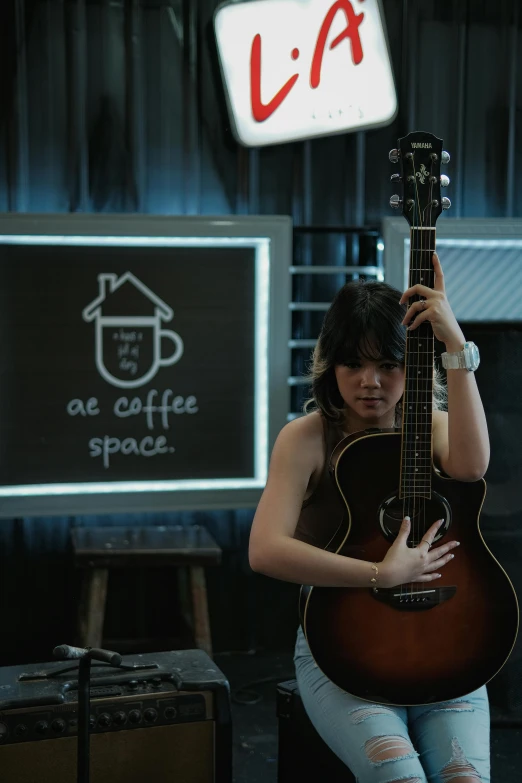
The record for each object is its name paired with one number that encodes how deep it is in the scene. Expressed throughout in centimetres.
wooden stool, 463
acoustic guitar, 336
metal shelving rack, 519
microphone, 314
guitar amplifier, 337
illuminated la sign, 492
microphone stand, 315
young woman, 324
